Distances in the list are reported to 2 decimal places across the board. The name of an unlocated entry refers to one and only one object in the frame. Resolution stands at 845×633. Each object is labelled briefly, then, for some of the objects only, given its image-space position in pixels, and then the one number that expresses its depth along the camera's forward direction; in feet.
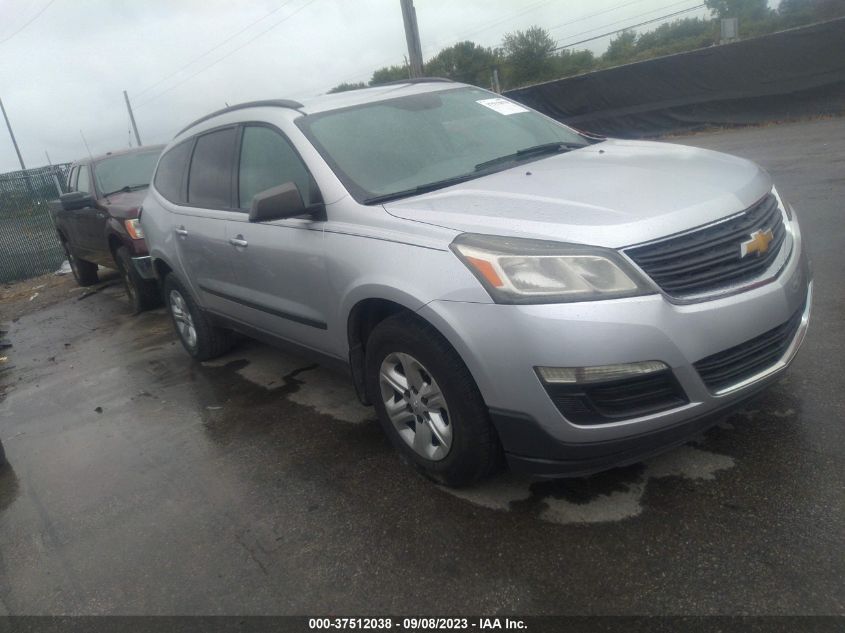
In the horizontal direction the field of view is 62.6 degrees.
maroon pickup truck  24.08
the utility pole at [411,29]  56.18
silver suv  8.04
